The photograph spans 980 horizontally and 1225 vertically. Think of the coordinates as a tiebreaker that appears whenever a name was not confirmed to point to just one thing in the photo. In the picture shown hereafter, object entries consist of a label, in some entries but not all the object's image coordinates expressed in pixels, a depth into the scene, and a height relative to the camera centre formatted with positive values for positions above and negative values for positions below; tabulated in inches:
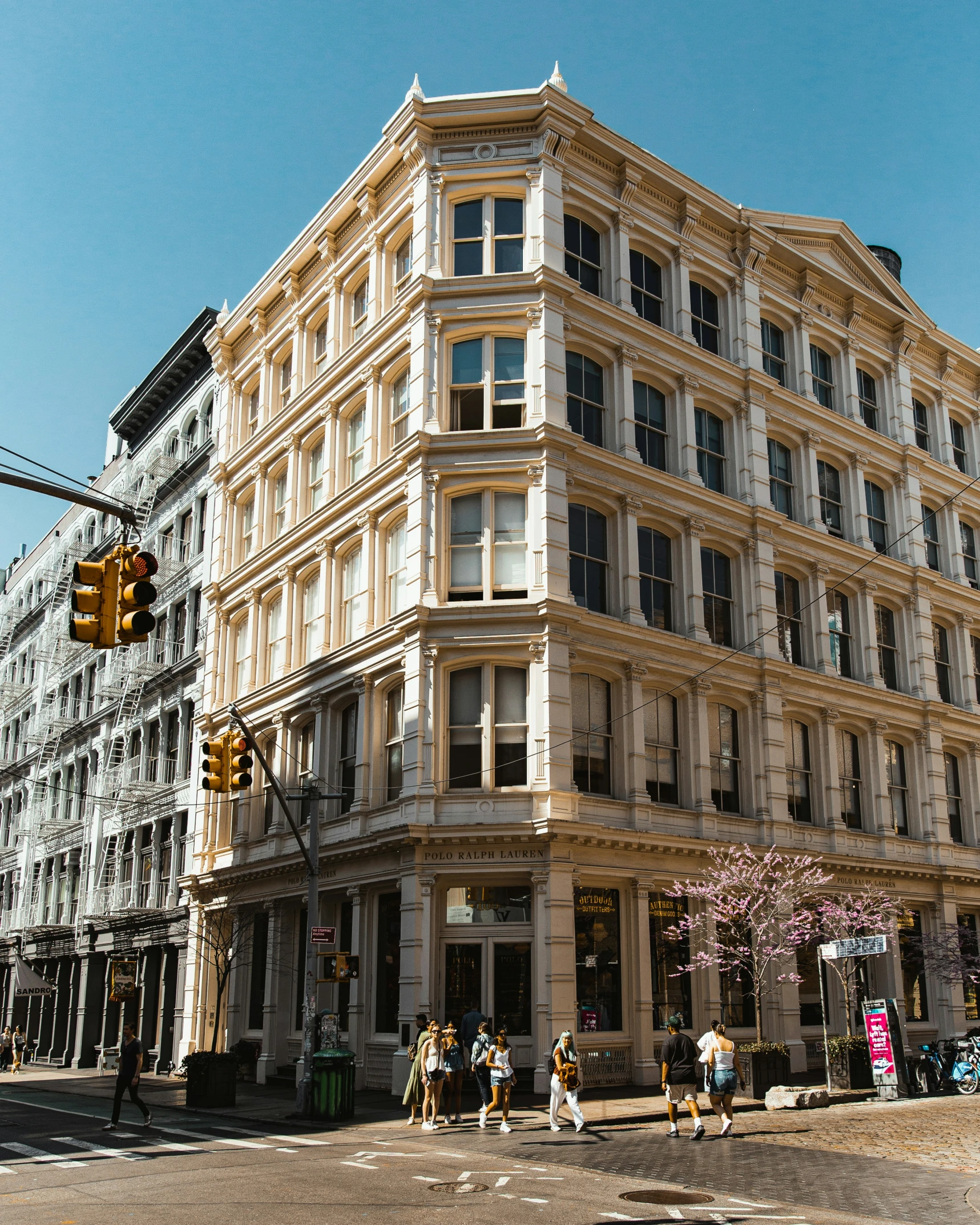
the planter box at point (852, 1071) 964.0 -91.7
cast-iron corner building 1017.5 +366.6
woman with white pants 744.3 -72.0
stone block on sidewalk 859.4 -99.9
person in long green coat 807.7 -85.0
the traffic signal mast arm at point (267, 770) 806.4 +128.0
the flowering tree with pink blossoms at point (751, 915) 1056.2 +37.2
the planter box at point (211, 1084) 965.8 -103.1
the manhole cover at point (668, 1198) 515.8 -103.1
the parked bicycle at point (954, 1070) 962.1 -89.3
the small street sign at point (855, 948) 874.8 +6.7
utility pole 864.9 +25.9
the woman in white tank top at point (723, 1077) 722.8 -71.5
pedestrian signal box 861.8 -10.0
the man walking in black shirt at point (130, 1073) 812.0 -79.6
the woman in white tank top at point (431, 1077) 789.9 -79.2
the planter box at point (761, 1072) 912.9 -86.7
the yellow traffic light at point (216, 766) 741.9 +114.6
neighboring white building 1546.5 +266.7
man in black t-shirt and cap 733.9 -69.2
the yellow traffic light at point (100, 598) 438.6 +128.7
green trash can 844.6 -91.9
